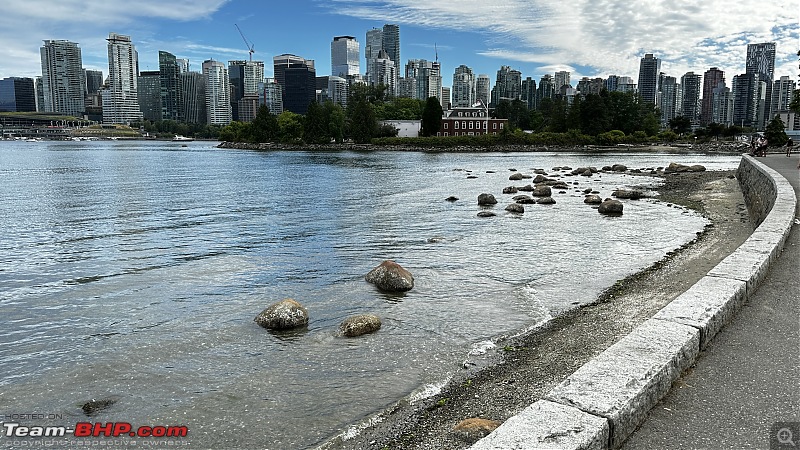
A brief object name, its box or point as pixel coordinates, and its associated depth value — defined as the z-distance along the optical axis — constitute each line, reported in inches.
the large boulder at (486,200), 1437.0
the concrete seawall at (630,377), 181.3
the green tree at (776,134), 3228.3
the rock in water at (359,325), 474.6
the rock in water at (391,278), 616.7
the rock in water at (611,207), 1242.0
